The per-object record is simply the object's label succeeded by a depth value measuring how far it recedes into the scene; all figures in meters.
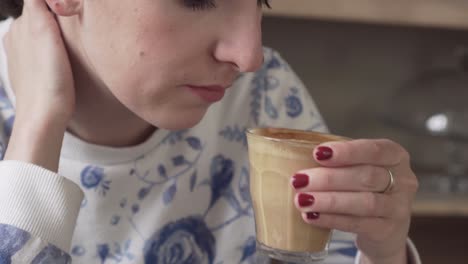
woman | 0.79
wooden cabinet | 1.45
